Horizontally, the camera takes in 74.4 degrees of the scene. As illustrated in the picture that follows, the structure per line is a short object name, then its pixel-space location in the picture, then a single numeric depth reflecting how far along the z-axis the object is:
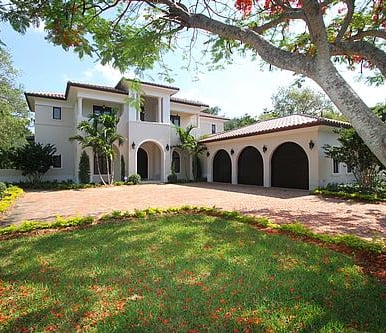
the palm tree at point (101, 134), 17.72
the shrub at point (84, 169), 19.30
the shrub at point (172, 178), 21.59
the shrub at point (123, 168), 20.66
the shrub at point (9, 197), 9.22
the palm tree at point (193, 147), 21.89
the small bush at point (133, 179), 19.81
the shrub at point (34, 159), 18.06
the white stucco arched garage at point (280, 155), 14.02
